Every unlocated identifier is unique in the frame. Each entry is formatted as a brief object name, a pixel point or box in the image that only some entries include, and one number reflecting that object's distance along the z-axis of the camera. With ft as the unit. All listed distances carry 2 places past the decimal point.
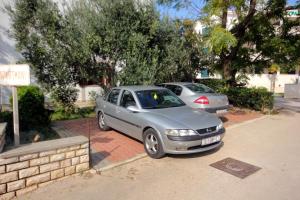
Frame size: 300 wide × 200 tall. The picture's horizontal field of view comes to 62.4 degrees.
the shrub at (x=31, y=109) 24.17
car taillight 26.43
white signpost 13.85
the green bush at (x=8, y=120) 20.59
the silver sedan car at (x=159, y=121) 16.51
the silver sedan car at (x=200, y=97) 26.53
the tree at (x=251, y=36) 30.91
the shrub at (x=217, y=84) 41.37
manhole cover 15.37
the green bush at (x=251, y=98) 37.50
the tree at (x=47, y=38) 26.89
